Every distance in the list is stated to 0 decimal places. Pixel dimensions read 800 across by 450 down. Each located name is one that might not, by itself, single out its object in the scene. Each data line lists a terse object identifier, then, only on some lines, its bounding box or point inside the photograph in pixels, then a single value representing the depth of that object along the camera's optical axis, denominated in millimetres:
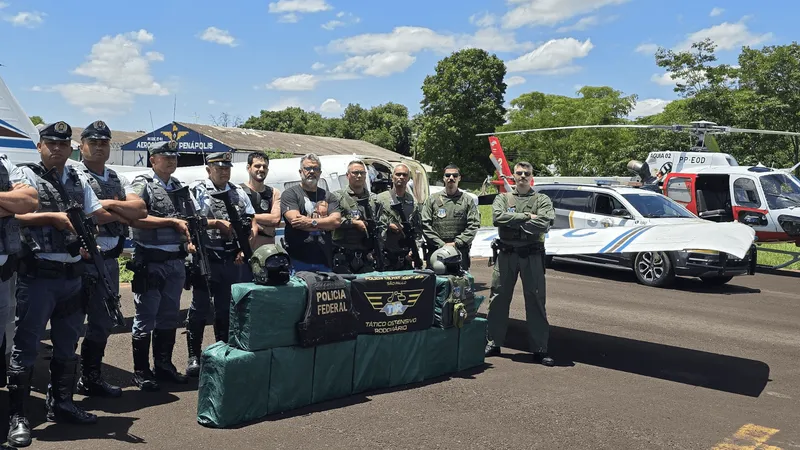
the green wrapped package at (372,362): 5641
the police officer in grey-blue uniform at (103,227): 5156
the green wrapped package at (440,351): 6223
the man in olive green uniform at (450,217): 7395
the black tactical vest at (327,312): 5160
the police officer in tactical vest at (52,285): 4512
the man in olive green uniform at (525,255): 6898
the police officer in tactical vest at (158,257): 5617
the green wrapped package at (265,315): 4930
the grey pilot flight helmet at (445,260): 6543
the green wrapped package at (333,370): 5336
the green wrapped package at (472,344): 6531
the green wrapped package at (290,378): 5062
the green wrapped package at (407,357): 5918
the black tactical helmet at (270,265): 5098
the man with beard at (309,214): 6449
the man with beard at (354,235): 6941
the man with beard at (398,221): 7402
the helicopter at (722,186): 15141
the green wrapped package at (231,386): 4789
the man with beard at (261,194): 6589
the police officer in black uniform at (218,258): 6156
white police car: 12125
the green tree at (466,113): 59344
